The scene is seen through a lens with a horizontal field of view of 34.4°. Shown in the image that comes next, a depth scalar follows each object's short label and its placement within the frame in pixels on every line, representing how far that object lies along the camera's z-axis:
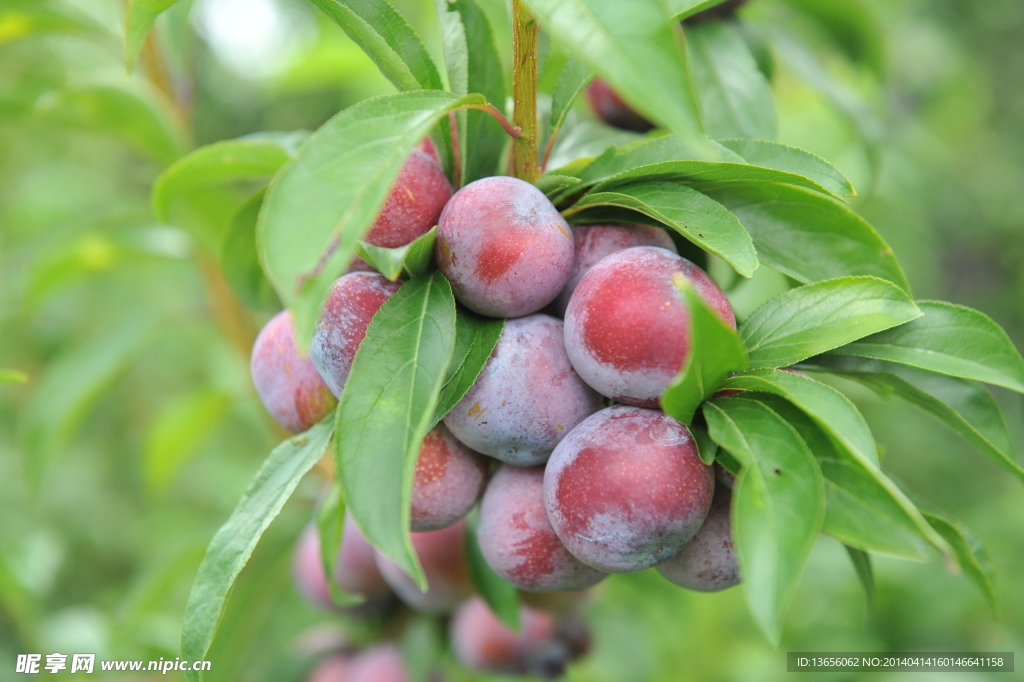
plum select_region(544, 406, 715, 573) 0.41
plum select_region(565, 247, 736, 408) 0.41
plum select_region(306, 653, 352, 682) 0.60
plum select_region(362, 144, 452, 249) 0.42
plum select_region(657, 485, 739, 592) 0.43
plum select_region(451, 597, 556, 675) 0.58
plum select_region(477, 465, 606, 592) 0.44
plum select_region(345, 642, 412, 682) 0.58
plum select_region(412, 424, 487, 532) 0.44
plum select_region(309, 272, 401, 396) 0.42
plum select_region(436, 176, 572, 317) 0.42
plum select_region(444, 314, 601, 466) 0.42
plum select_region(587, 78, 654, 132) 0.55
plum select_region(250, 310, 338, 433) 0.45
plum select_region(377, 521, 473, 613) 0.53
